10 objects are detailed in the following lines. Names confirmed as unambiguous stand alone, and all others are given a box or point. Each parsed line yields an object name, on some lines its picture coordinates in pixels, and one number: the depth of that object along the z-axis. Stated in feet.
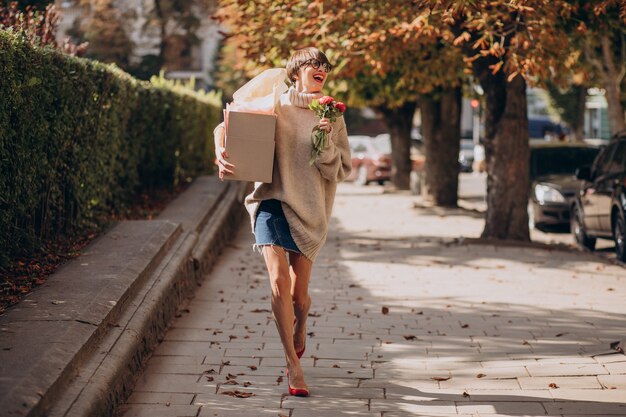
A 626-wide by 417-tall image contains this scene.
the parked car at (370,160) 115.75
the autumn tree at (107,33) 139.23
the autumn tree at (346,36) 43.98
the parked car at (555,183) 59.11
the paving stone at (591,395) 20.42
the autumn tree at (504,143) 49.29
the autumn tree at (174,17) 154.30
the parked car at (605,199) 44.80
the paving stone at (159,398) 20.70
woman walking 20.83
